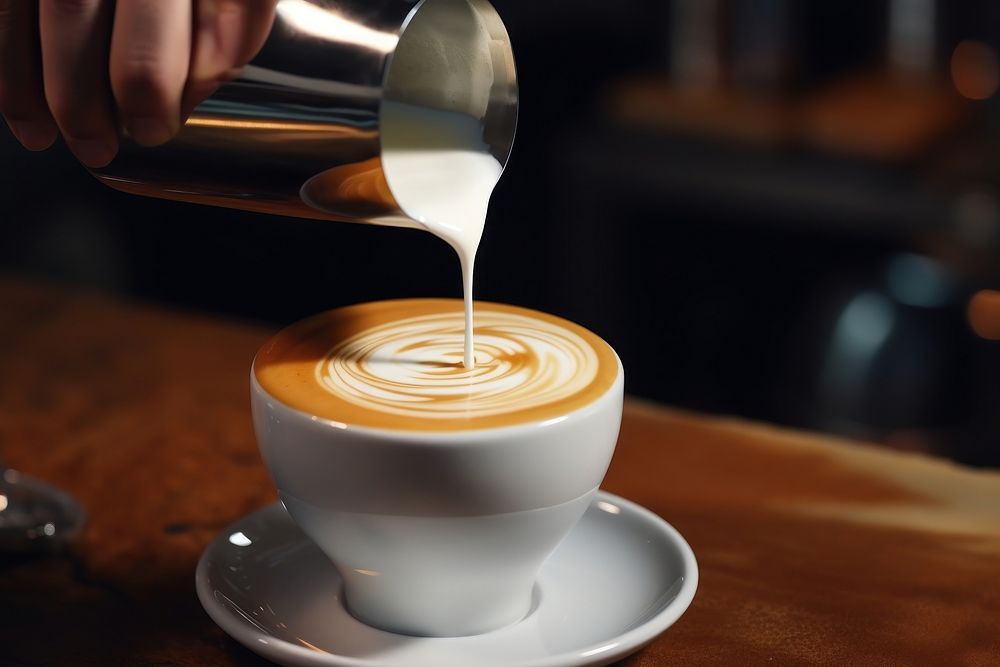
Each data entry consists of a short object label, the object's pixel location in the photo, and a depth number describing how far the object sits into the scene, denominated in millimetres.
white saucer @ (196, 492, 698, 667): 587
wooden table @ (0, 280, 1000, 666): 610
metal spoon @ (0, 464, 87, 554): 655
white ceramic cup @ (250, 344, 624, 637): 575
